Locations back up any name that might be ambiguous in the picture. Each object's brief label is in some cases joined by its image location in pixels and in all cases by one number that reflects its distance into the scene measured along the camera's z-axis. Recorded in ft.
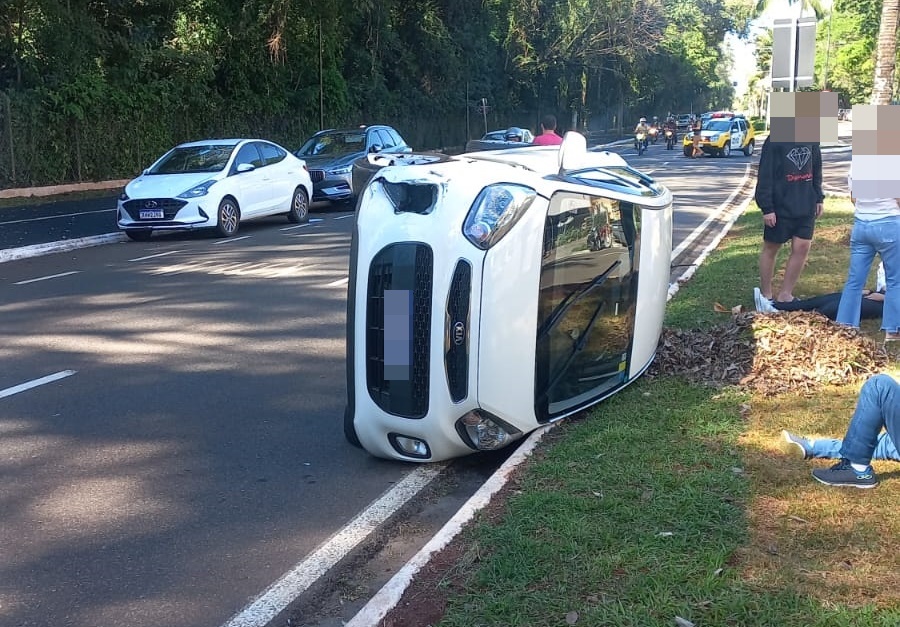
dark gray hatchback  69.82
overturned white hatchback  16.90
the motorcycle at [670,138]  169.17
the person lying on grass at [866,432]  14.43
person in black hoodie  28.50
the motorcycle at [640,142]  151.64
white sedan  52.75
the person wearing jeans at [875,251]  24.27
